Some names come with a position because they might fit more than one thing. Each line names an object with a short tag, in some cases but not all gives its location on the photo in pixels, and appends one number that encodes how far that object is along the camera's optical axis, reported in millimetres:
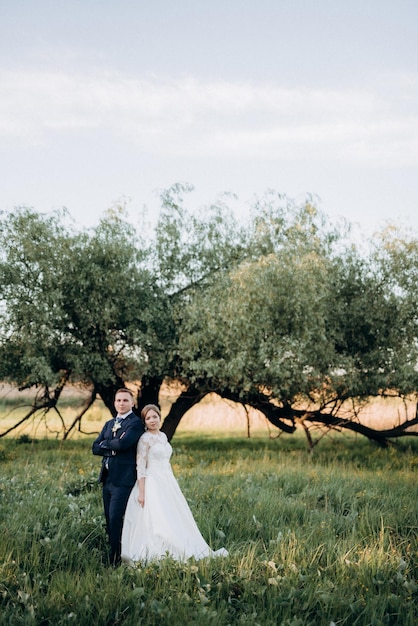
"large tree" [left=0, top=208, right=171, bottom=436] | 17250
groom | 8305
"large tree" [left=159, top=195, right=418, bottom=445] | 15711
